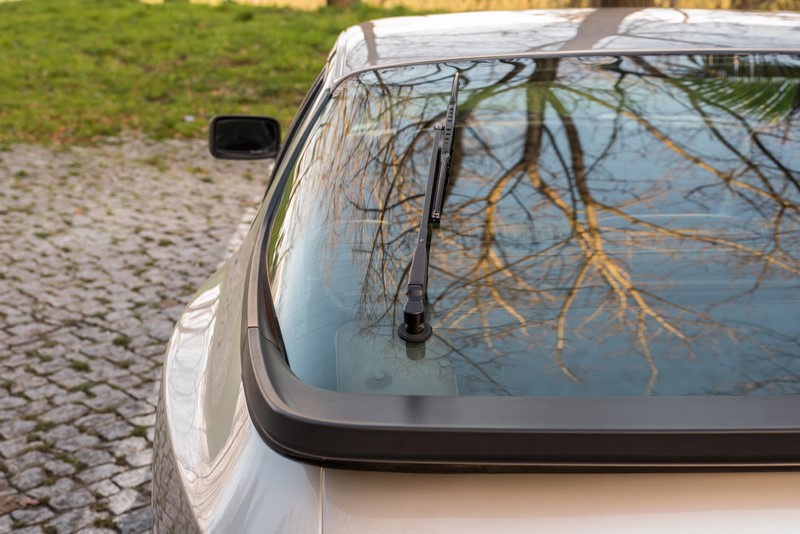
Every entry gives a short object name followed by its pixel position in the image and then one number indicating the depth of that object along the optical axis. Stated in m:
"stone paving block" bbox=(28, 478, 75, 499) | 3.52
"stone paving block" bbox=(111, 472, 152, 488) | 3.59
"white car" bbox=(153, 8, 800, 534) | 1.21
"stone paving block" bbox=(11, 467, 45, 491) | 3.57
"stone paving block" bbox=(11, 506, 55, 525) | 3.35
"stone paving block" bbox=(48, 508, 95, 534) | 3.31
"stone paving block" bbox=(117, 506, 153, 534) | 3.29
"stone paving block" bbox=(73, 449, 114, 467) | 3.75
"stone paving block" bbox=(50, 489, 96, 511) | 3.45
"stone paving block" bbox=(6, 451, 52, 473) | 3.70
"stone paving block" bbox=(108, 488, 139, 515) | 3.43
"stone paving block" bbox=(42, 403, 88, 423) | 4.10
